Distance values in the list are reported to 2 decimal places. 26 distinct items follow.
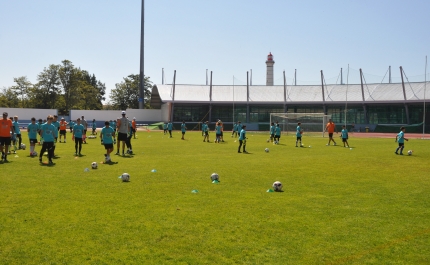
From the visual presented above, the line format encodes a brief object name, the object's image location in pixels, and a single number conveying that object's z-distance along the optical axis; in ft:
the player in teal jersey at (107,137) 55.95
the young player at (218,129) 103.91
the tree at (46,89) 278.26
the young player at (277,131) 102.25
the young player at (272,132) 105.70
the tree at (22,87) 286.46
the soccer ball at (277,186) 34.65
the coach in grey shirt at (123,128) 62.23
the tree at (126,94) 337.11
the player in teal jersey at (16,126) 63.32
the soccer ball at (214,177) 39.78
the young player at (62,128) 94.40
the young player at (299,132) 93.20
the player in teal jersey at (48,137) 52.90
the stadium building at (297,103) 202.15
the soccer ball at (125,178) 38.96
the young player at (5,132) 53.72
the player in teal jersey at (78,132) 64.90
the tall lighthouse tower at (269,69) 271.90
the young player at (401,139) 73.72
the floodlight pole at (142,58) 205.85
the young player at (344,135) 93.86
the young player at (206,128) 112.06
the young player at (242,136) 76.02
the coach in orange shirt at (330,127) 98.76
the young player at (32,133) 62.59
